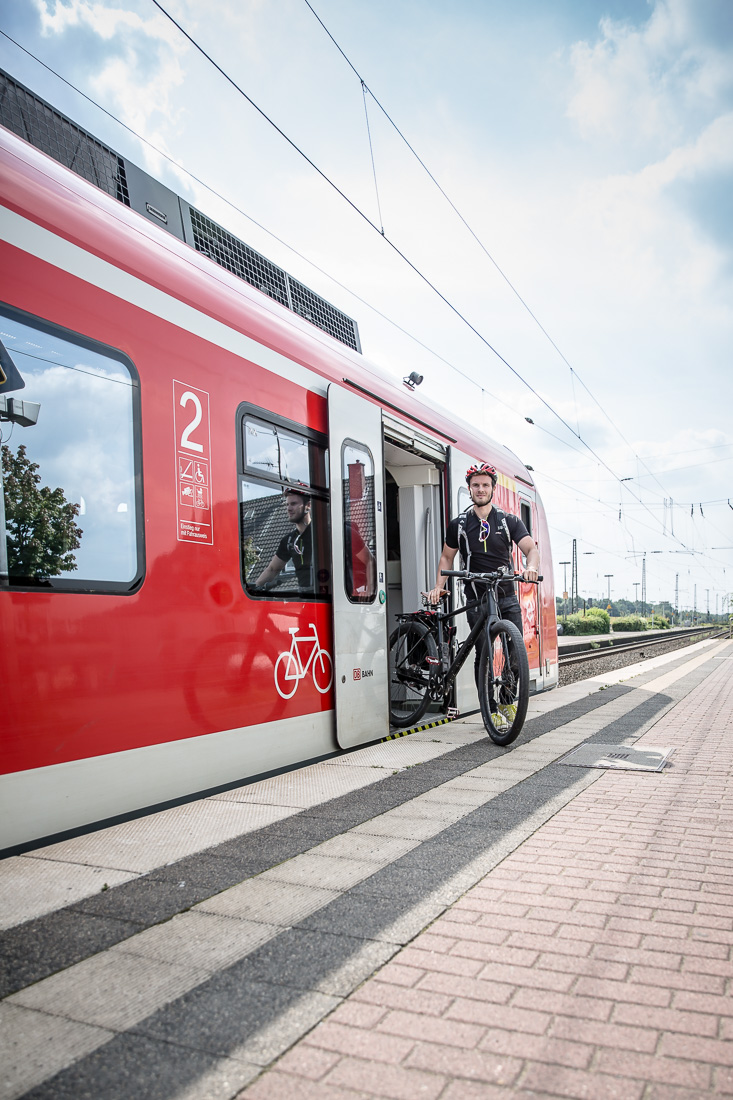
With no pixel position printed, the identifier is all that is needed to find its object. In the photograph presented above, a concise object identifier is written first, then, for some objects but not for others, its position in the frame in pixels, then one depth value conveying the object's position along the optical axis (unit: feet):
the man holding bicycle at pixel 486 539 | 21.09
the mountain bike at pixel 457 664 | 19.17
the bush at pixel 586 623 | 155.43
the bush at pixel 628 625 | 212.64
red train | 10.37
